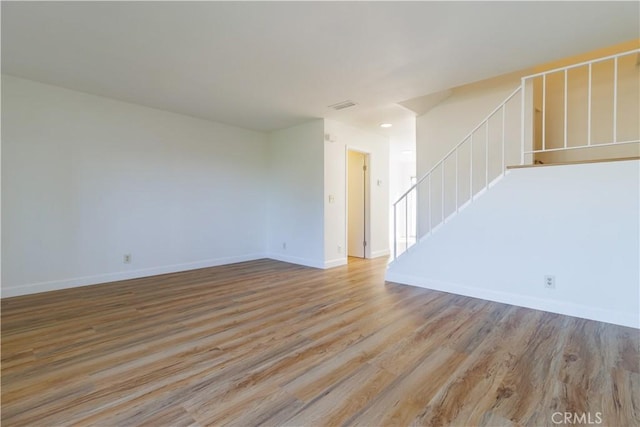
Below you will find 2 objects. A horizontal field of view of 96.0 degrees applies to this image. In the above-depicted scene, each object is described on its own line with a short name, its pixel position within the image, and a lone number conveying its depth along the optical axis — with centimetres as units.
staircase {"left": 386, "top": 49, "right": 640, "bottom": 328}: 261
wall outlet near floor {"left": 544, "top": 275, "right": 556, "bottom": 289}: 289
